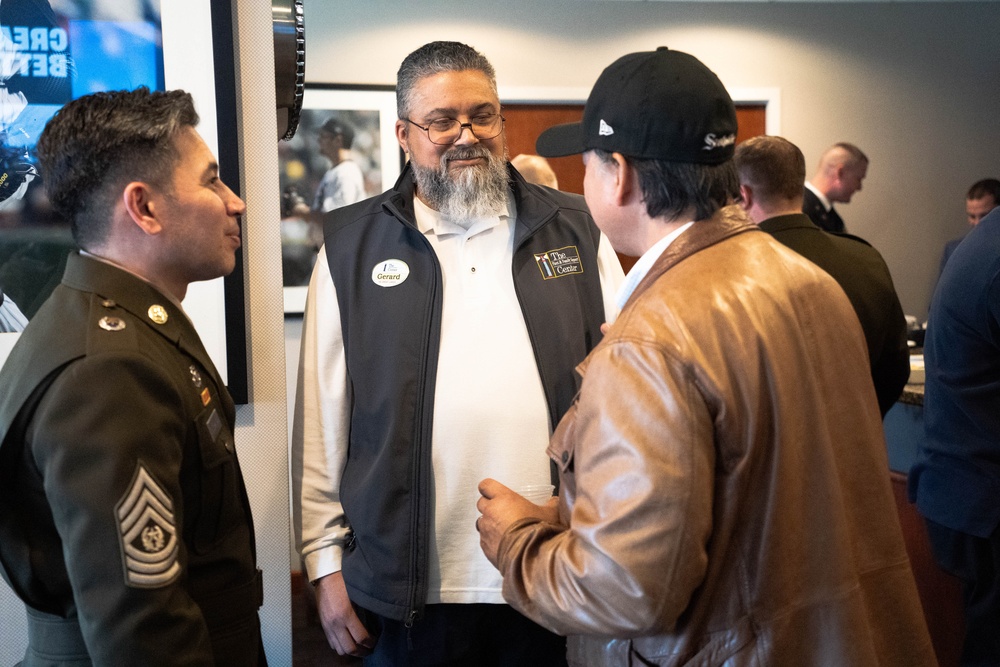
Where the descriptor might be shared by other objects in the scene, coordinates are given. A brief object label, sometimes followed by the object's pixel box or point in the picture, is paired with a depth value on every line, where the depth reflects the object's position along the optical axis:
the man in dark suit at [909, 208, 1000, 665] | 1.92
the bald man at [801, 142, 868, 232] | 5.14
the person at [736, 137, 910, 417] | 2.48
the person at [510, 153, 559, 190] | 4.08
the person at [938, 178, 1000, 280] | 5.58
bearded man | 1.62
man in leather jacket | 1.04
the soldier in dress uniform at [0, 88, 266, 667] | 1.04
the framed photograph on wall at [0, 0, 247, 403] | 1.67
